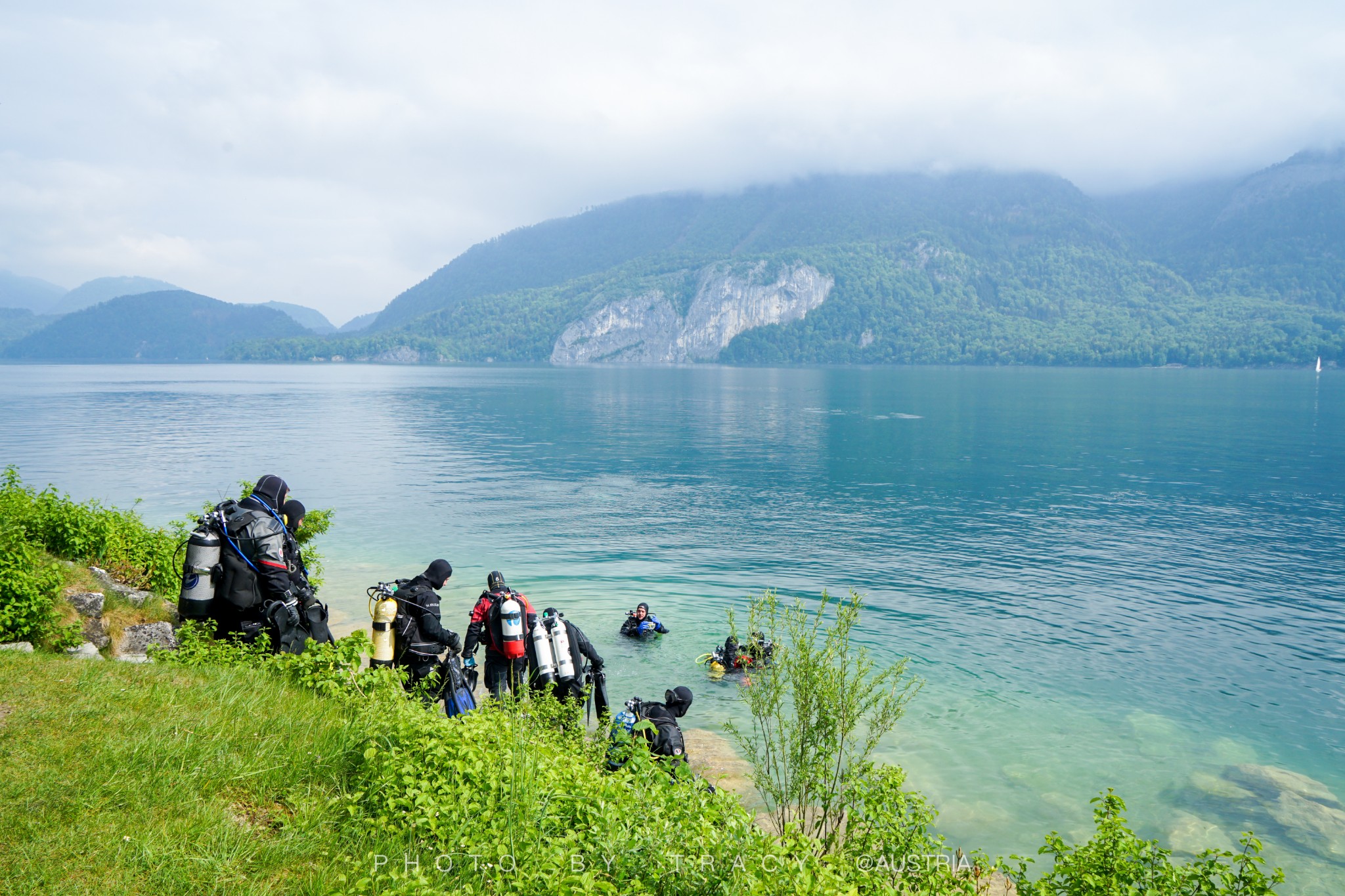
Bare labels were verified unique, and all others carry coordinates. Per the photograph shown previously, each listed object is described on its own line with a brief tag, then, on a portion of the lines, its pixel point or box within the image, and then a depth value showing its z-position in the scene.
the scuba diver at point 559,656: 9.64
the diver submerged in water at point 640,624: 17.41
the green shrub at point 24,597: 9.38
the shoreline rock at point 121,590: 12.37
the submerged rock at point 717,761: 11.15
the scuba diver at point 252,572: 9.39
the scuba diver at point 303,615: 9.62
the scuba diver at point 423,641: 9.58
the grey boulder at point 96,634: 10.61
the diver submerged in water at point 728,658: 15.13
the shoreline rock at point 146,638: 10.71
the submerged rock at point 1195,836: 10.44
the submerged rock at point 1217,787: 11.80
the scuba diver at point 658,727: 7.91
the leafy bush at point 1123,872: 5.79
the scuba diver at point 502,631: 9.61
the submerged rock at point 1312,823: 10.56
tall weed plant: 7.72
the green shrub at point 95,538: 13.28
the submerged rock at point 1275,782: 11.86
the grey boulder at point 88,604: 10.96
